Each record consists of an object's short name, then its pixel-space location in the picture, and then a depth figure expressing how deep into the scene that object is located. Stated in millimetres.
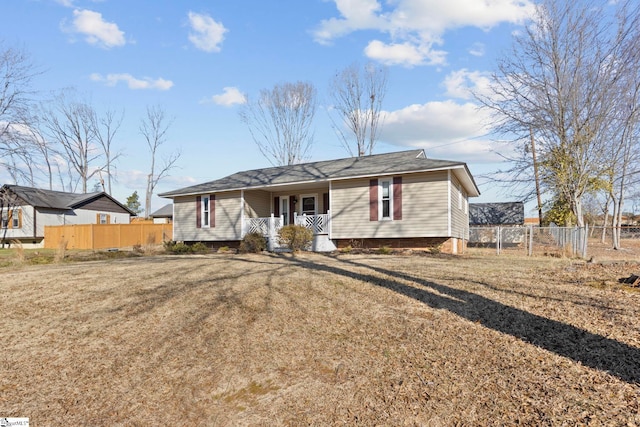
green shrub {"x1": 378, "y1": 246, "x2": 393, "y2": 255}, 14094
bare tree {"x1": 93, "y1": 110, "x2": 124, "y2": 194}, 40188
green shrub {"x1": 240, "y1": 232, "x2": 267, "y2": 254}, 15742
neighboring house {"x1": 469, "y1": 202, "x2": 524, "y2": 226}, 36781
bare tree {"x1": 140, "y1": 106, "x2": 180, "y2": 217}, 40469
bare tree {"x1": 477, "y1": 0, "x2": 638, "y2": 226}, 15914
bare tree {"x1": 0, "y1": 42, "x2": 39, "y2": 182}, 16500
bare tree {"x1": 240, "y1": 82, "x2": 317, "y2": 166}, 33562
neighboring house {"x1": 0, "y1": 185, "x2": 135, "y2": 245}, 29516
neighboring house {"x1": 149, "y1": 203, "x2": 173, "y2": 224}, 45781
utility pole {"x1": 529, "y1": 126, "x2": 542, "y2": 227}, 18859
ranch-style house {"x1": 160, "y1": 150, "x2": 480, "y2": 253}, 14258
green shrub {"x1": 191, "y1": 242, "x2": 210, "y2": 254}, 17375
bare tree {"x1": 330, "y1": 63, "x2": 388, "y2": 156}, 31281
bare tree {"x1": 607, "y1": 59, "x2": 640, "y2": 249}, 15977
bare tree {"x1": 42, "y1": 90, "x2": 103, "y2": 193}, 38469
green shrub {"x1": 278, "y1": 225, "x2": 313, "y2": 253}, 14818
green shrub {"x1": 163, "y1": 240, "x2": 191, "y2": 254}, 17500
